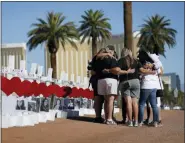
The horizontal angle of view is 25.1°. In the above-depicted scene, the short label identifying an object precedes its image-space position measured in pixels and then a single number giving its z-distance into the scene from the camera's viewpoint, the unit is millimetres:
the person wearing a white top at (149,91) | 8695
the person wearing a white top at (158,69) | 8883
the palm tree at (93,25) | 45969
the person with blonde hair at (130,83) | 8578
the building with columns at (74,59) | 133125
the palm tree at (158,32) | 45219
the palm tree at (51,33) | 39750
